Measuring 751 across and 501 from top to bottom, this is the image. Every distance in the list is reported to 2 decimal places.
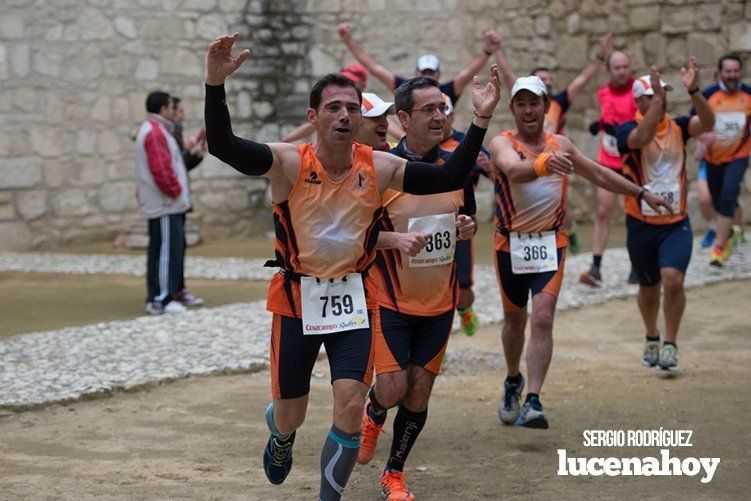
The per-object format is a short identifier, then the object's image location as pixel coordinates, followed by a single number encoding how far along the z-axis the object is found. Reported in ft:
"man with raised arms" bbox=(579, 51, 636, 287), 70.13
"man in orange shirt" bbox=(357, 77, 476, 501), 33.30
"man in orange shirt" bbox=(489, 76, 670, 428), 39.88
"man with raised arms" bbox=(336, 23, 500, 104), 56.18
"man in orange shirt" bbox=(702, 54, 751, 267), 74.22
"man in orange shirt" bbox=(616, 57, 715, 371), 47.01
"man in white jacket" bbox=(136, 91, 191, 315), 62.51
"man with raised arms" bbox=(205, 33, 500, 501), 29.04
